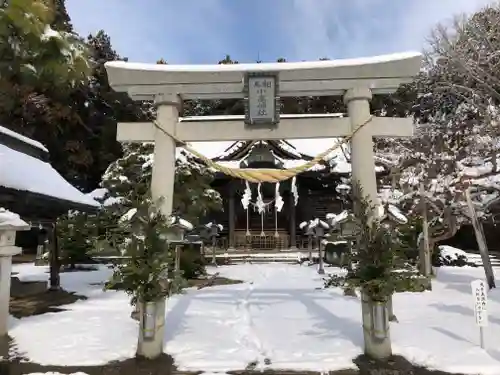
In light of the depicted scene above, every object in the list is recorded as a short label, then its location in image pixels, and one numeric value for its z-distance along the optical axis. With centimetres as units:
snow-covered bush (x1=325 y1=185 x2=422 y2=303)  552
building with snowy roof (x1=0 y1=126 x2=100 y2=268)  827
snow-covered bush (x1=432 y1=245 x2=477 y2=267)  1786
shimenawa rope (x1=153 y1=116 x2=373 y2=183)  659
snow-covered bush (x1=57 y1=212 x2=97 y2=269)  1739
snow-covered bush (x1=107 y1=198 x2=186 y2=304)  551
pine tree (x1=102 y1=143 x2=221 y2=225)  1303
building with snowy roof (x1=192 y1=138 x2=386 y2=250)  2486
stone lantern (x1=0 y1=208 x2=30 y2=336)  646
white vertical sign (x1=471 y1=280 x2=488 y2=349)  585
